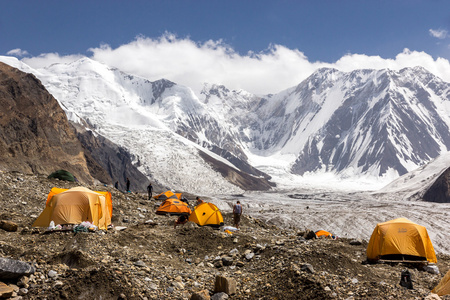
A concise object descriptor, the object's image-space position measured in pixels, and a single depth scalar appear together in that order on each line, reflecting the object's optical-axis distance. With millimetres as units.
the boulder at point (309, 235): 21897
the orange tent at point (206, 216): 24150
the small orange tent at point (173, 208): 29797
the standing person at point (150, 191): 37688
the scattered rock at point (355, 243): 22031
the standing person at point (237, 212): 24889
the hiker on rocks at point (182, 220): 22781
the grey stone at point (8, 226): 17703
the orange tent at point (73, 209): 19047
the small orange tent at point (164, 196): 39444
